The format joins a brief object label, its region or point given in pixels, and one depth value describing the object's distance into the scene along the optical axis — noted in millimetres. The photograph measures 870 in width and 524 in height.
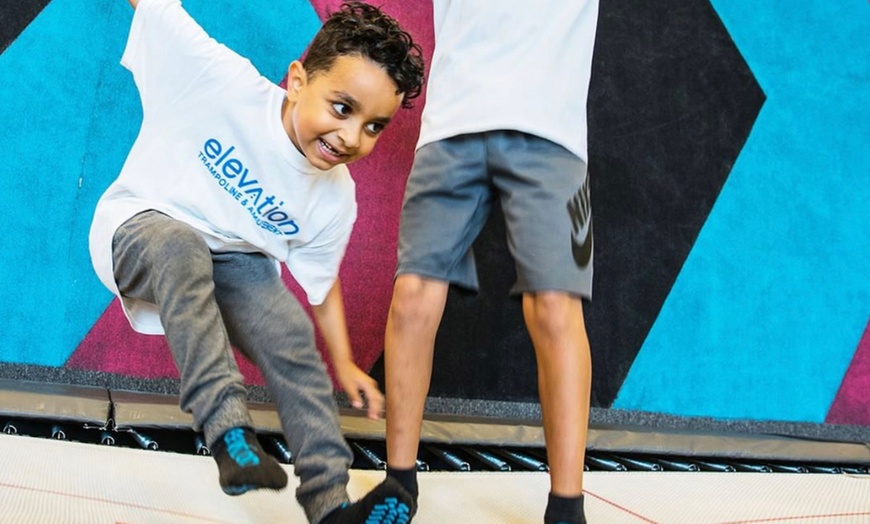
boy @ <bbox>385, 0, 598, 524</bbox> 3540
